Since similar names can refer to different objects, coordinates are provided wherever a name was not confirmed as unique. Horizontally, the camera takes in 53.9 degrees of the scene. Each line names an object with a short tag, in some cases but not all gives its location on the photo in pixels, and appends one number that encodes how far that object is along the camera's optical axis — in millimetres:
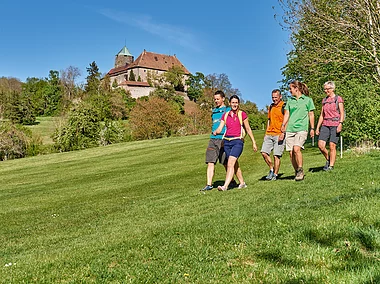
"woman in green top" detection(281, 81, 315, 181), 8953
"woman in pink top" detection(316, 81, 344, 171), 9492
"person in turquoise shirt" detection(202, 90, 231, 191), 9344
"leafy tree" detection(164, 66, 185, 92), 122975
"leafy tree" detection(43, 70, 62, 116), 105062
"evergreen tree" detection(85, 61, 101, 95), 103762
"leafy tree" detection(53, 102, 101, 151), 54281
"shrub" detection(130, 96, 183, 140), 61094
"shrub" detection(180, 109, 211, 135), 64375
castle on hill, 124688
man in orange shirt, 9695
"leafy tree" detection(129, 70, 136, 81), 129625
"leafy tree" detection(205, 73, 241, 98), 92575
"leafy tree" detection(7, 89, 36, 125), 83188
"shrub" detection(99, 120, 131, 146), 57750
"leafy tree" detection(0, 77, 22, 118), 80562
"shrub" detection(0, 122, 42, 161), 52019
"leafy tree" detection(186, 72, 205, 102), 123525
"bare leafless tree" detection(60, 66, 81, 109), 109188
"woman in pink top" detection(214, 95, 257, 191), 9148
